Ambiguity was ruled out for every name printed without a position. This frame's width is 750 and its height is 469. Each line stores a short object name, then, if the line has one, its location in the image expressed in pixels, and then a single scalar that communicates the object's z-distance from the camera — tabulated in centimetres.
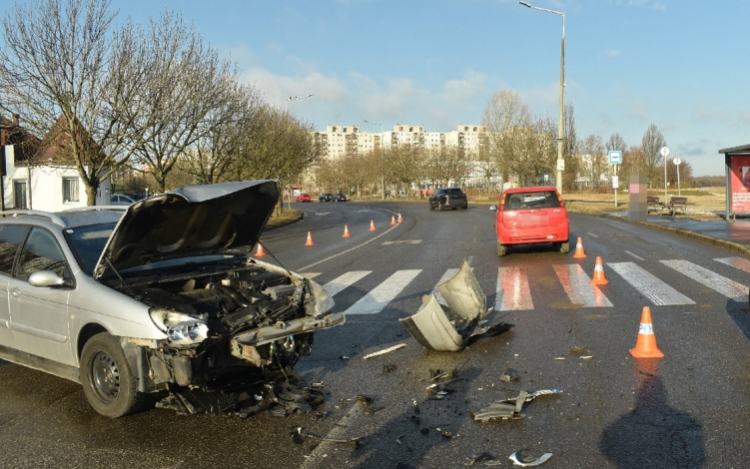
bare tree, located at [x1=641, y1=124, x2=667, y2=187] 7506
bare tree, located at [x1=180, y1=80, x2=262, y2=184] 2988
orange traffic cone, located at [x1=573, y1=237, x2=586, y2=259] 1580
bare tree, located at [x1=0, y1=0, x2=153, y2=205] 2011
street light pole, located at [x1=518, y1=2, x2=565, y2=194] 3469
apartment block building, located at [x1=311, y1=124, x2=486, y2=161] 5148
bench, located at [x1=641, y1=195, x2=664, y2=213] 3241
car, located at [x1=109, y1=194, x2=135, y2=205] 4697
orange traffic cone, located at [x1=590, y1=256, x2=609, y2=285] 1180
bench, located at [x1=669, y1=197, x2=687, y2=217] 2920
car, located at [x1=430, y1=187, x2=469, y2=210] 4828
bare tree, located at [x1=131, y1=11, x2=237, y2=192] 2300
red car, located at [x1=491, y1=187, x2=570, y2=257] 1609
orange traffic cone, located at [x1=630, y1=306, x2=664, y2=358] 685
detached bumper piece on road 712
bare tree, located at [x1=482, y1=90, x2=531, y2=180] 6219
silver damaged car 516
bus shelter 2417
